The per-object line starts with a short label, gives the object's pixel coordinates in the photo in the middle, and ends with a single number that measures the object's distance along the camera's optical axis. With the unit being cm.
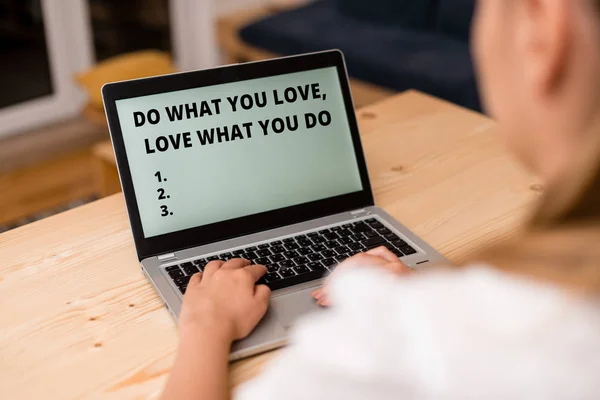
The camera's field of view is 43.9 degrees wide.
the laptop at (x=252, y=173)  102
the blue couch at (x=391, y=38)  253
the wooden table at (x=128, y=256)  83
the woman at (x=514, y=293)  43
